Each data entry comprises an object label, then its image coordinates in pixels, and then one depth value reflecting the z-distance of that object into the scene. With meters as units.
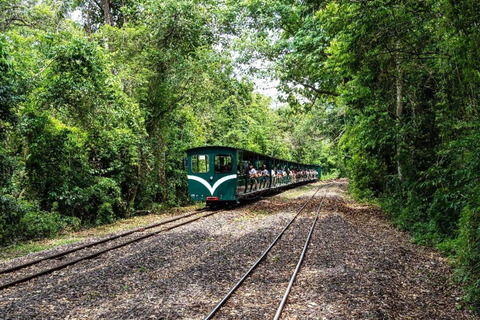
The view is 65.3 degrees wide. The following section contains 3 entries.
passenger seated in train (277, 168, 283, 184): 27.74
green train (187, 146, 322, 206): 16.62
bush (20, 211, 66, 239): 11.40
